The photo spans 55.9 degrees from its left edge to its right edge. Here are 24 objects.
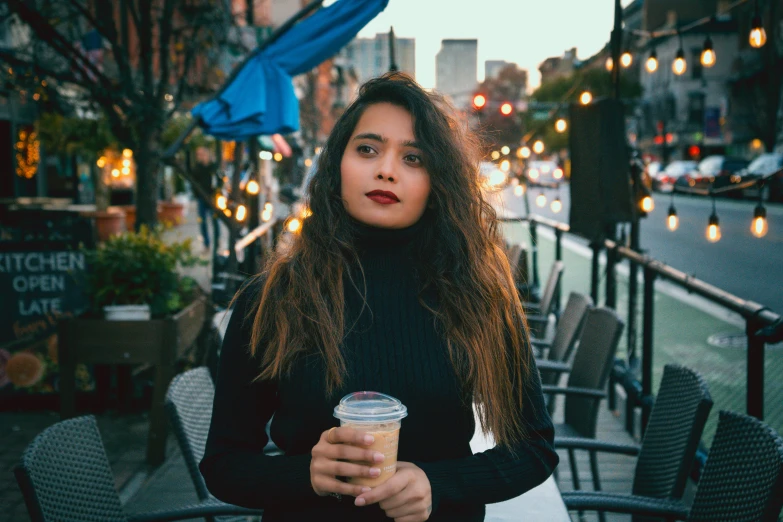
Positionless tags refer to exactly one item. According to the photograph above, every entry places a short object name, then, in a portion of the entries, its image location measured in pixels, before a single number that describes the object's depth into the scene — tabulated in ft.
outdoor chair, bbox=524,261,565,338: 19.17
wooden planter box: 15.84
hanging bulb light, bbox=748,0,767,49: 20.00
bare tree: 20.66
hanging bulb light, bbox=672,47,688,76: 25.14
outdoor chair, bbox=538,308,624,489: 11.91
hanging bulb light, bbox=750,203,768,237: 18.83
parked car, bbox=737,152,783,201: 88.48
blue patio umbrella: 18.16
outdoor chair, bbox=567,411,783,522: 6.08
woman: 5.26
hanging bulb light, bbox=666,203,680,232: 21.39
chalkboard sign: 18.44
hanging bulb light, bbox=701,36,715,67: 23.48
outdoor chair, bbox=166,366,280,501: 8.22
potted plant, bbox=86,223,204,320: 16.39
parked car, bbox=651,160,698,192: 132.45
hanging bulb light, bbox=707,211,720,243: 21.15
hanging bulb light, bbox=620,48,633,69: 25.10
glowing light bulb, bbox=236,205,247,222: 22.99
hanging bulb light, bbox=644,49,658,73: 25.93
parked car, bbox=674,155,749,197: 105.40
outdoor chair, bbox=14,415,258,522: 5.77
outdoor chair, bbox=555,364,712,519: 8.15
